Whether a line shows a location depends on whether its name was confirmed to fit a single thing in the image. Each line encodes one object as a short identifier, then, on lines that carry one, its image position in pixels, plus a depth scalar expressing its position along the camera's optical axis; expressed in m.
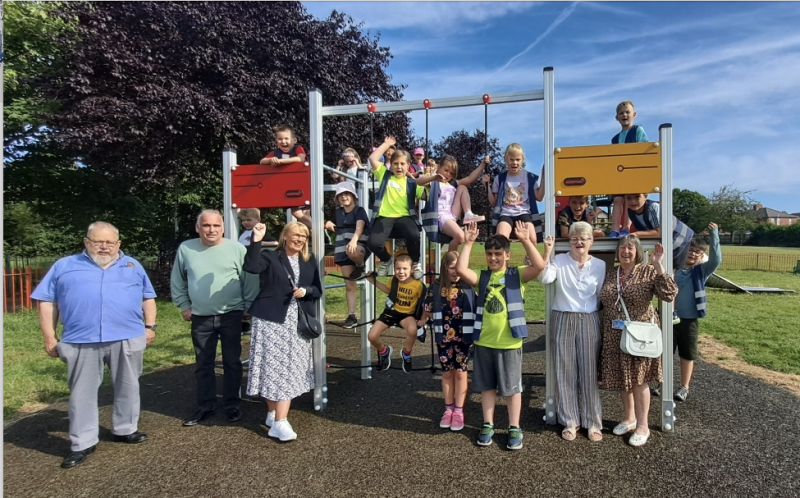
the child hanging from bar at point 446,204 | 4.70
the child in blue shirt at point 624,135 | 4.58
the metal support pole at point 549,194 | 4.17
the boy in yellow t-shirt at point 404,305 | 4.69
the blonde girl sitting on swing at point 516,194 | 4.35
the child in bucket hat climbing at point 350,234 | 4.91
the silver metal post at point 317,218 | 4.71
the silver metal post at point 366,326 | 5.67
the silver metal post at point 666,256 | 3.99
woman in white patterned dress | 4.05
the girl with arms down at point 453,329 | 4.11
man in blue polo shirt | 3.71
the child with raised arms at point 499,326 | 3.81
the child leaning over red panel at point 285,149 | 4.80
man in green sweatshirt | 4.36
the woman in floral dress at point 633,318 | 3.81
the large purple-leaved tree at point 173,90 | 9.61
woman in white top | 3.95
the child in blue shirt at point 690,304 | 4.81
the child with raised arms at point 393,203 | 4.71
